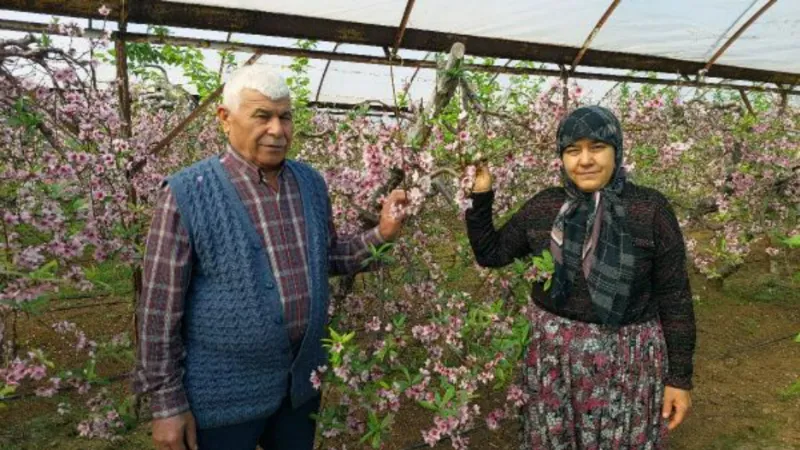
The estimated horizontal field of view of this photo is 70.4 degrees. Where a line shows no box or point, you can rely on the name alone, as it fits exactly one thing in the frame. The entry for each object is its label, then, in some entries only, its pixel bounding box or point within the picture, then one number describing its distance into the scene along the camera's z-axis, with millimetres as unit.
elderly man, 1887
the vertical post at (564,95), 3389
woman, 2316
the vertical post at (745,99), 7947
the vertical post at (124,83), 3688
